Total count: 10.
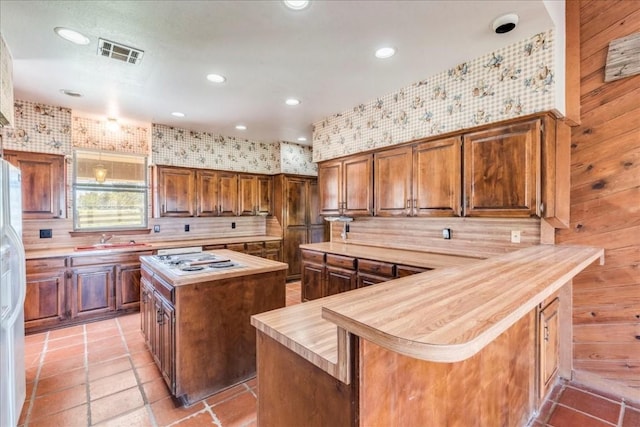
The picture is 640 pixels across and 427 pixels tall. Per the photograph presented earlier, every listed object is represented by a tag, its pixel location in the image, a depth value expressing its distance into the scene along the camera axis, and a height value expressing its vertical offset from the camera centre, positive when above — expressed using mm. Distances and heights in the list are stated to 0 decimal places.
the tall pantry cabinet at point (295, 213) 5547 -3
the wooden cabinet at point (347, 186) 3619 +355
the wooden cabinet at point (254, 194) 5395 +358
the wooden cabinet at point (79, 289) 3365 -928
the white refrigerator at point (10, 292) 1595 -455
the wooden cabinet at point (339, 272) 2875 -662
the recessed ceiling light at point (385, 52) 2394 +1324
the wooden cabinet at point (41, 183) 3521 +370
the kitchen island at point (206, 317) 2104 -793
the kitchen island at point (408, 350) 811 -472
